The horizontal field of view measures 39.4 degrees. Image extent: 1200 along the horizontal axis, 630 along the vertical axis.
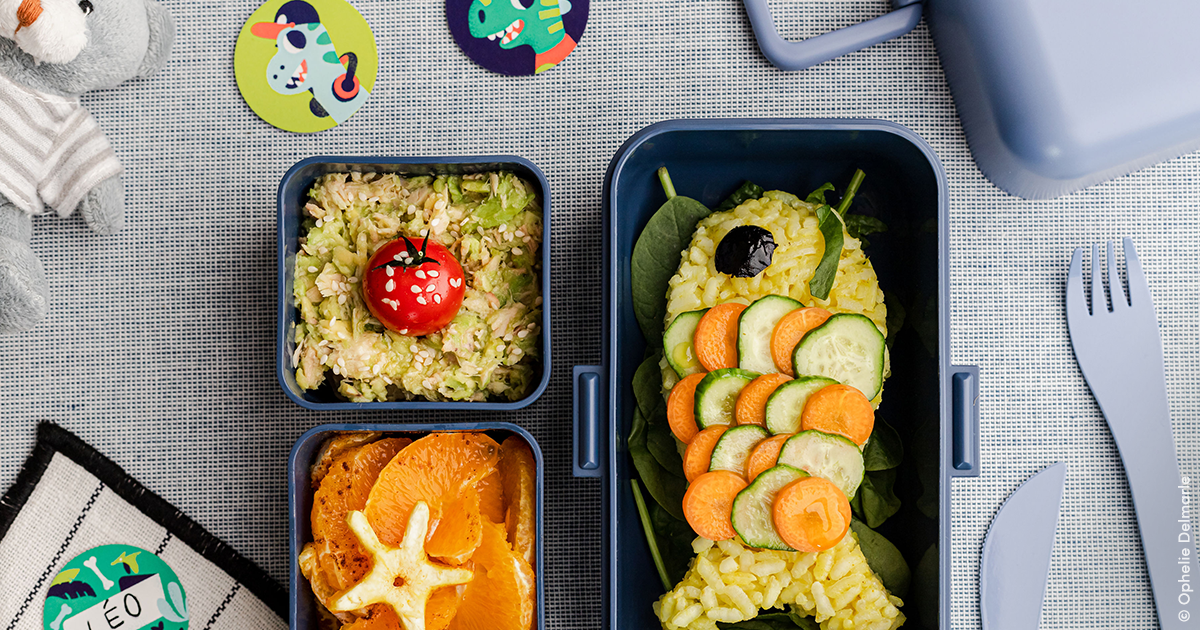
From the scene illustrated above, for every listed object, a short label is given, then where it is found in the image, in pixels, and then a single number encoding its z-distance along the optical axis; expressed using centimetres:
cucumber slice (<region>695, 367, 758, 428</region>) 46
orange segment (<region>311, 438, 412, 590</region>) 46
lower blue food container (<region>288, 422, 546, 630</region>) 47
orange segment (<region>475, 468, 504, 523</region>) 48
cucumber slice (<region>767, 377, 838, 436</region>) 46
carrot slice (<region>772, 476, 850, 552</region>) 45
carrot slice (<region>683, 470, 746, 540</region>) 46
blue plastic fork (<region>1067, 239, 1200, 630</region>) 50
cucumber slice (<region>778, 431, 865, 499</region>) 45
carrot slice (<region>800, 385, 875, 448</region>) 45
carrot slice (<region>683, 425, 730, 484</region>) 46
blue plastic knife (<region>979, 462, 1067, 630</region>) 50
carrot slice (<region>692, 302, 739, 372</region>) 46
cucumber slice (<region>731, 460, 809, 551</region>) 45
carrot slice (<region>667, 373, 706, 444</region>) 47
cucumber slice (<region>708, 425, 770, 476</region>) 46
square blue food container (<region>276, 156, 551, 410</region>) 47
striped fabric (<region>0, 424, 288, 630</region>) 50
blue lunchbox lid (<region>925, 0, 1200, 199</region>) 48
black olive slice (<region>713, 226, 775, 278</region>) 47
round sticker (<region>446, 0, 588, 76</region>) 51
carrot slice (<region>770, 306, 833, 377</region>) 46
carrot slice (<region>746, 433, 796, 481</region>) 46
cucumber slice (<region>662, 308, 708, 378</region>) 47
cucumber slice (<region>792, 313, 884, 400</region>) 46
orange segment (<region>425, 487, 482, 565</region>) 46
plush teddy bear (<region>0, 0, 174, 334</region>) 48
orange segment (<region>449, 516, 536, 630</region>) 46
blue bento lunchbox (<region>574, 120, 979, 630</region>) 47
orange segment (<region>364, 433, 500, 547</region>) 46
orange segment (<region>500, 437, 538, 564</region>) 47
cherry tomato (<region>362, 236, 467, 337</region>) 45
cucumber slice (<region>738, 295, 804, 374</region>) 46
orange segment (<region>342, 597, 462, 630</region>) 46
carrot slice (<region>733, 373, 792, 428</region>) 46
